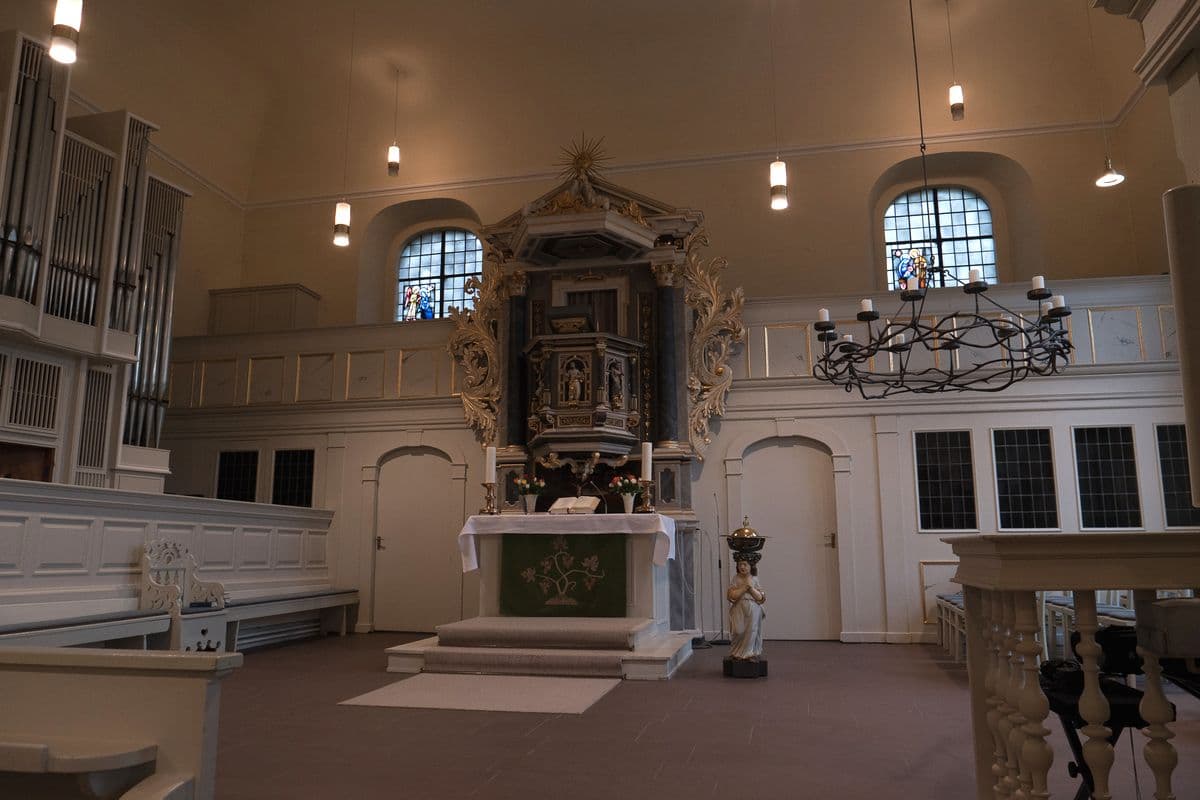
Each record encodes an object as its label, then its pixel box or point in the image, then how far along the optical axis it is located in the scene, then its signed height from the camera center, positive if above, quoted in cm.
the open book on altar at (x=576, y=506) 898 +37
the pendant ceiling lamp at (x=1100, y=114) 1140 +565
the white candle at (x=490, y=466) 927 +79
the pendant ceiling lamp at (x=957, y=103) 960 +474
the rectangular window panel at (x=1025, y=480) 982 +70
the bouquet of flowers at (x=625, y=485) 913 +58
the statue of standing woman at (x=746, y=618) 736 -61
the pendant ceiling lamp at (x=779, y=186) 885 +351
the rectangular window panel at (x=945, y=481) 998 +70
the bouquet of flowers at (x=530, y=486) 941 +59
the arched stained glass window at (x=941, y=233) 1265 +440
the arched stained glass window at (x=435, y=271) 1409 +428
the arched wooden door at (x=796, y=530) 1019 +15
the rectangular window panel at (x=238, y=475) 1189 +87
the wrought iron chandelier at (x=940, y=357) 987 +211
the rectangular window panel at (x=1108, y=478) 962 +72
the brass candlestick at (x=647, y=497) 916 +47
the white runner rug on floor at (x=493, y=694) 602 -109
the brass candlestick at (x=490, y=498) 940 +46
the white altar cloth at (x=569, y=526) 829 +15
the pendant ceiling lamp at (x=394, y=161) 1172 +497
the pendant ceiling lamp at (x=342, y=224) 1010 +360
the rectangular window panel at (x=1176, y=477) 943 +72
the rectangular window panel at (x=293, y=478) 1172 +82
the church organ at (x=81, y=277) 854 +271
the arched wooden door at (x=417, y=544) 1112 -3
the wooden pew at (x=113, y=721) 231 -49
